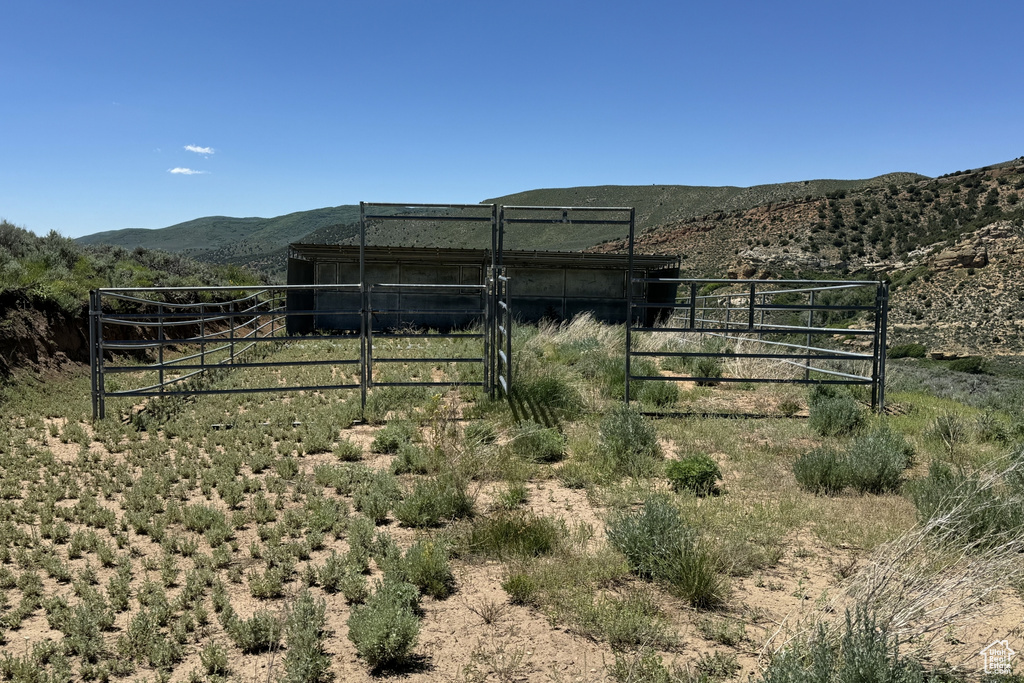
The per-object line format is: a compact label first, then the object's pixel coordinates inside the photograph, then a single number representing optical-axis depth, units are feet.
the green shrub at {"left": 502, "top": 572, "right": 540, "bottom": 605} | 14.08
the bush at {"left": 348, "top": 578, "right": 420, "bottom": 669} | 11.71
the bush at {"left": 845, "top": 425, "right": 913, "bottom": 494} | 20.99
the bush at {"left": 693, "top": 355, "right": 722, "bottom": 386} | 42.45
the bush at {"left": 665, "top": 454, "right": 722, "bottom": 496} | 21.04
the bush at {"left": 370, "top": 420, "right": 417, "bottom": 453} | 26.13
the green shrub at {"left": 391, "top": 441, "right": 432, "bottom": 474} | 23.22
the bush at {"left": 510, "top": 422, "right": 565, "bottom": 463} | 25.09
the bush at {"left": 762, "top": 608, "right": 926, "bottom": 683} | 9.75
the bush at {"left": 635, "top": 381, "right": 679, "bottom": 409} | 34.96
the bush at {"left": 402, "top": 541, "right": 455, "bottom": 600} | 14.47
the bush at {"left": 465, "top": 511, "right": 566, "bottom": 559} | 16.33
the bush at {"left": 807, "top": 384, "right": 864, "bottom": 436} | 28.71
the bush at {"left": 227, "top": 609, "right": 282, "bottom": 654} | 12.27
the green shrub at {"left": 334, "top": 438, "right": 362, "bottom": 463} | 24.86
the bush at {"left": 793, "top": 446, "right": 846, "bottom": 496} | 21.20
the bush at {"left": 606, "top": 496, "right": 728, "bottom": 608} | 13.93
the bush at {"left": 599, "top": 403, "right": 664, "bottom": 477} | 23.31
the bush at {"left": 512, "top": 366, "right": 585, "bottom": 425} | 31.37
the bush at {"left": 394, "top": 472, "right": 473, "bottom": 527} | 18.51
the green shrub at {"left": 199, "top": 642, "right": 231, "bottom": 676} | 11.57
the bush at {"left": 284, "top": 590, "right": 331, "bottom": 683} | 11.21
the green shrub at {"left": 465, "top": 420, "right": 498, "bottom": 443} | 25.46
